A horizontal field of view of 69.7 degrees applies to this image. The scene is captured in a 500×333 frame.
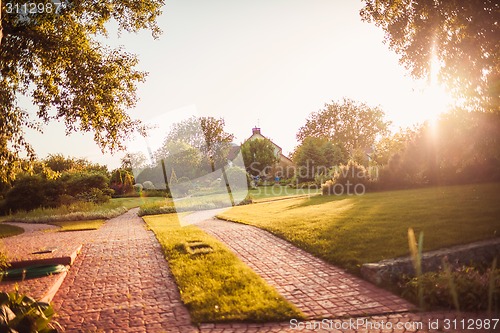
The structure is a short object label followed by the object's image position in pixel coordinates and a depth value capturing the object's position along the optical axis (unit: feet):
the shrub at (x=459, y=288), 18.16
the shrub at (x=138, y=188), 138.88
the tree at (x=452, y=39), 30.12
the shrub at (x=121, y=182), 133.49
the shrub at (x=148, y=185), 141.79
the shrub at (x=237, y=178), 116.36
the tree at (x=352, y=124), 217.56
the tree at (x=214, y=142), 173.76
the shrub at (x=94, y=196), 92.85
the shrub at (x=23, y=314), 14.28
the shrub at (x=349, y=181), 81.35
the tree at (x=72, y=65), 30.71
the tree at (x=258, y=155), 179.63
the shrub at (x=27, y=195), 83.76
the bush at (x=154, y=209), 76.81
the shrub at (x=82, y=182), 92.73
